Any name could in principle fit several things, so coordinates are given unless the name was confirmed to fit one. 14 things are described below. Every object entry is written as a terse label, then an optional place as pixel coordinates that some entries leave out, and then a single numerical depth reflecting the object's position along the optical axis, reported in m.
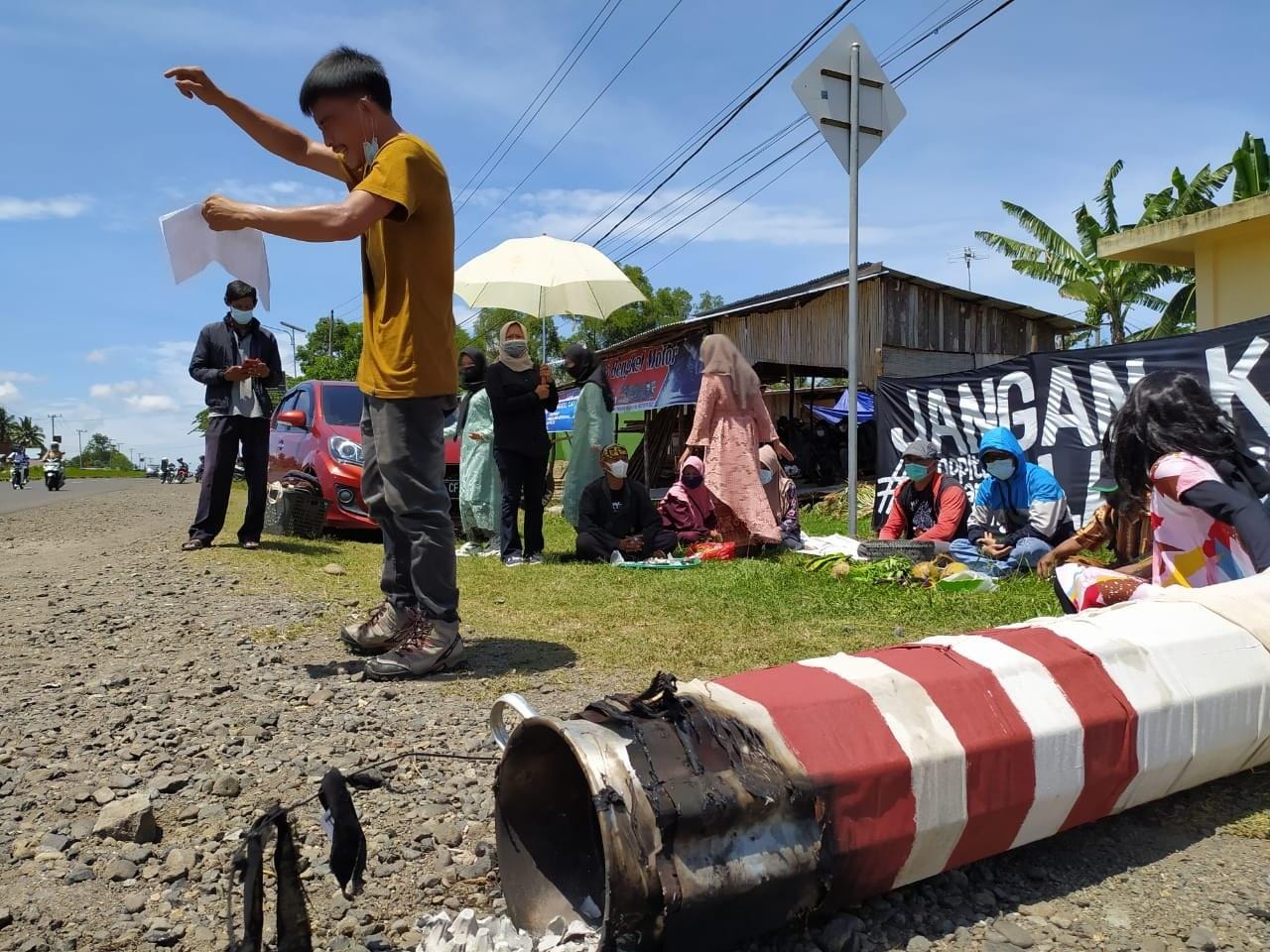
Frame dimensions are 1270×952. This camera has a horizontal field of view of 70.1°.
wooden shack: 14.63
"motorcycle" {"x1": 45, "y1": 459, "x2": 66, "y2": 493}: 25.47
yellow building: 8.81
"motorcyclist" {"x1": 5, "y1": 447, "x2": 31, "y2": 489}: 26.50
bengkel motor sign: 14.64
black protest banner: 6.07
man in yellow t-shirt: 3.23
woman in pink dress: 7.28
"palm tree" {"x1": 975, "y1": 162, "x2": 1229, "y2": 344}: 20.31
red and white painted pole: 1.51
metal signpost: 6.07
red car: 8.27
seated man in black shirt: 7.21
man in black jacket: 6.50
